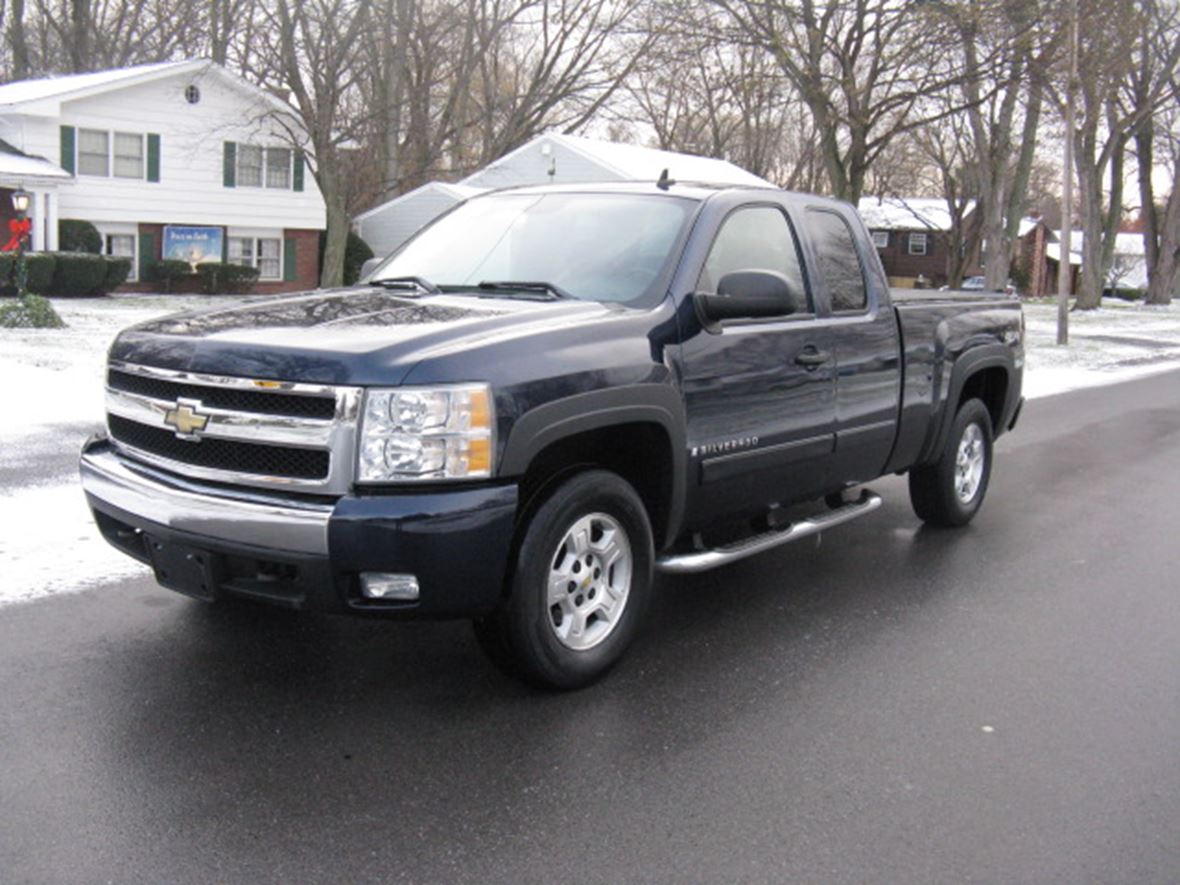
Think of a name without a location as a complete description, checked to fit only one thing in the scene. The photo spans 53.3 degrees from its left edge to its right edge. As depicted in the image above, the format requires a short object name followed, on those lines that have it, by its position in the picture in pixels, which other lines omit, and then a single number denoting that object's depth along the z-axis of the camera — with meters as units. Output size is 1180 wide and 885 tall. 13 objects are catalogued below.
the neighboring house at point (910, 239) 62.47
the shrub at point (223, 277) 30.91
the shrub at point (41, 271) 24.72
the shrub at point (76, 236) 28.23
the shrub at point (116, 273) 26.98
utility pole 20.44
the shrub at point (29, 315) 16.94
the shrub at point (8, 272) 23.70
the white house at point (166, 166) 27.86
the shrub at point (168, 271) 30.23
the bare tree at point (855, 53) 18.03
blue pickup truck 3.80
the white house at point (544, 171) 32.97
